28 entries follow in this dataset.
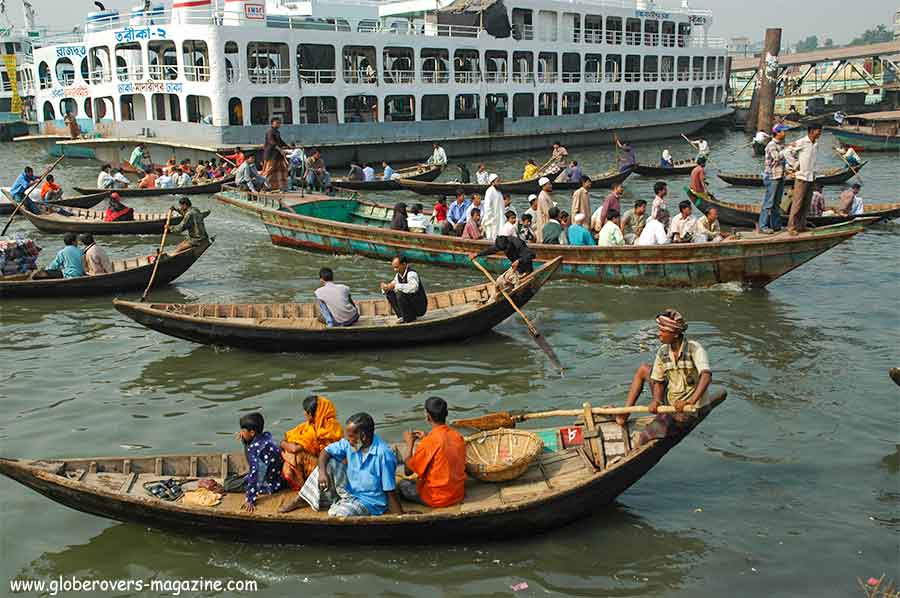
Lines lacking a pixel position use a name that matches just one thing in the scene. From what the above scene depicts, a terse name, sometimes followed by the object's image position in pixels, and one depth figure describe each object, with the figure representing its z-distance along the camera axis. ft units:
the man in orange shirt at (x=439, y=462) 19.88
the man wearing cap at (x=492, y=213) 46.98
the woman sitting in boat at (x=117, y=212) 59.26
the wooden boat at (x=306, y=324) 33.60
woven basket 20.80
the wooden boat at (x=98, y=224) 58.08
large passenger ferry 95.91
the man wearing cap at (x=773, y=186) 44.75
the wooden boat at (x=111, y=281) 42.57
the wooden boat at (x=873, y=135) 112.27
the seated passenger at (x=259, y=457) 20.72
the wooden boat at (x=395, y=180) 80.64
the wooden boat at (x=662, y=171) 90.58
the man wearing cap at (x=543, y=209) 47.37
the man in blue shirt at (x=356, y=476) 19.66
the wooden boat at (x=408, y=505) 19.63
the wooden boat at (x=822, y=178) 78.07
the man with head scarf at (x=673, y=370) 20.43
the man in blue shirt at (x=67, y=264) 43.24
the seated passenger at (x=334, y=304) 34.12
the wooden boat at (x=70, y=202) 66.44
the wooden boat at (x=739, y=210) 60.29
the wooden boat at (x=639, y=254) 40.70
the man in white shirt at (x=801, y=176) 40.04
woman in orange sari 21.13
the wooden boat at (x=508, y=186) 75.33
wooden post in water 139.33
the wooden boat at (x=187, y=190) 73.31
